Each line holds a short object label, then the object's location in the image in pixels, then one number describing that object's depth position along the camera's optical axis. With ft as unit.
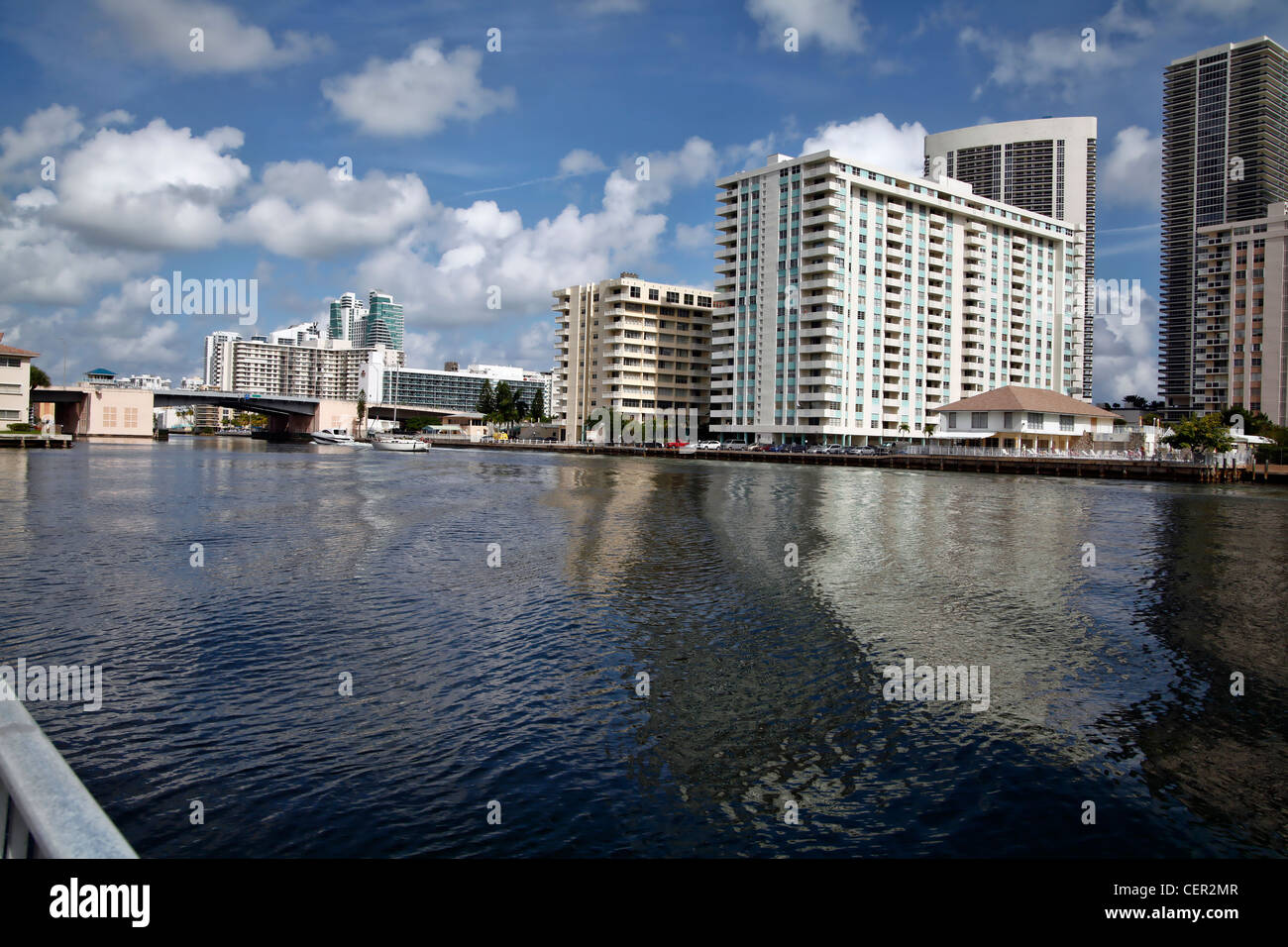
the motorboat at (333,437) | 533.96
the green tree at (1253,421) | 412.44
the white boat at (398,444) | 413.80
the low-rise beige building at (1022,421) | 357.00
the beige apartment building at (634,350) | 527.81
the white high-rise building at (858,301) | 444.96
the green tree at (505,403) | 646.74
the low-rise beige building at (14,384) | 335.88
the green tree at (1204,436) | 288.71
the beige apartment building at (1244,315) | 511.81
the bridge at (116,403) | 442.50
